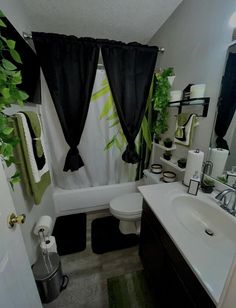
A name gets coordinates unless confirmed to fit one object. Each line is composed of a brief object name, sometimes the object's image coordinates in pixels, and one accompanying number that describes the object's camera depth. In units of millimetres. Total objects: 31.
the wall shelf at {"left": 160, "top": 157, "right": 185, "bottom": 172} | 1363
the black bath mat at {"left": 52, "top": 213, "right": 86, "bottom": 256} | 1615
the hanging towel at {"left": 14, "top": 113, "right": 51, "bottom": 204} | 1026
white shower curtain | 1731
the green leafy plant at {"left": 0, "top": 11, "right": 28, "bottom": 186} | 527
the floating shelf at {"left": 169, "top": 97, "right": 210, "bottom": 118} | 1158
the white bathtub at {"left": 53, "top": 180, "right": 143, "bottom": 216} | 1995
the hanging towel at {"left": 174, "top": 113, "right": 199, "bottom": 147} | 1286
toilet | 1528
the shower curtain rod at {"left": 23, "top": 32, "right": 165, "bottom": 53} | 1349
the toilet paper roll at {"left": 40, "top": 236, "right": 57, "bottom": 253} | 1225
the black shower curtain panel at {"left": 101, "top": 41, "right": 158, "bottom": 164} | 1622
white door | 624
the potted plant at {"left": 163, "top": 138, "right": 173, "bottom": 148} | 1602
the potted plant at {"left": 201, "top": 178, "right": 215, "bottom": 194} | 1122
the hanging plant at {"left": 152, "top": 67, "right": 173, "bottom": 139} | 1528
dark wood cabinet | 642
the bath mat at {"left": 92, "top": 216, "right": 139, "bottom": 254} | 1623
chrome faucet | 912
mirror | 1000
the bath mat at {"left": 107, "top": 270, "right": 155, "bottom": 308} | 1138
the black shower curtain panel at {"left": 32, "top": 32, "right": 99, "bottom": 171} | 1475
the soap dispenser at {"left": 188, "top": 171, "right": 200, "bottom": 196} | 1085
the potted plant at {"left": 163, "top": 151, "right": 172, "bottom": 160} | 1642
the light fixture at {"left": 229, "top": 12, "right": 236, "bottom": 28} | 935
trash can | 1103
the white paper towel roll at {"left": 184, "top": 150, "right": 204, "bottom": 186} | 1141
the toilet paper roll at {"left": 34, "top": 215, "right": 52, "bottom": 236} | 1251
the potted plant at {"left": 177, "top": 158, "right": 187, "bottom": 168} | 1361
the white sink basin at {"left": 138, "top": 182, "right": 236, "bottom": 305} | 597
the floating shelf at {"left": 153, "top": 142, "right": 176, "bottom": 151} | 1584
